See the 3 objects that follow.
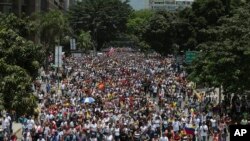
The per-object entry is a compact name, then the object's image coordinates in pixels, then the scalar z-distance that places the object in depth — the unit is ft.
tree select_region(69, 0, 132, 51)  399.65
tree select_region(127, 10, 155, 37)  479.82
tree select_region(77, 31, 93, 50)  373.61
